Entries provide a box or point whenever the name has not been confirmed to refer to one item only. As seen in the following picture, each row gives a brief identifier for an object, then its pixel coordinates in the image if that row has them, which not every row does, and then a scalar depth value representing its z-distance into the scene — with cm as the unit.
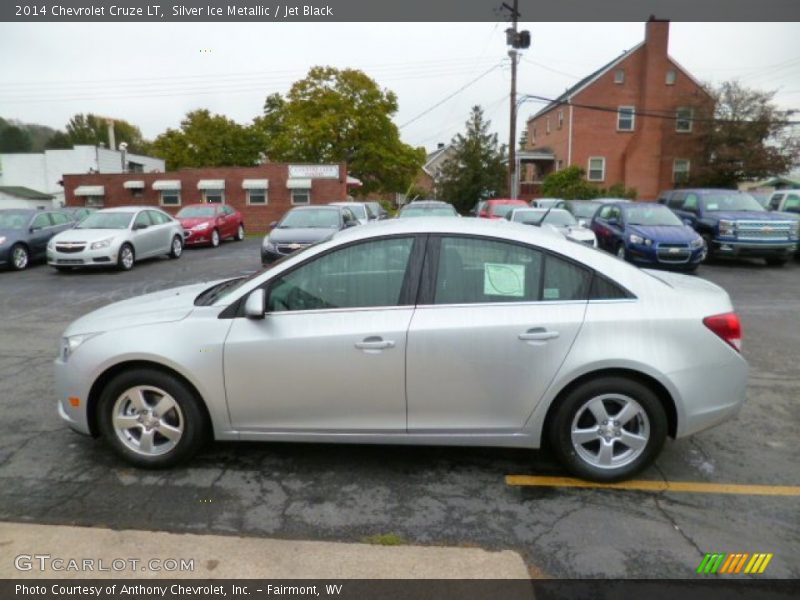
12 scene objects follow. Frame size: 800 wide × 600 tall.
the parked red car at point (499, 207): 1725
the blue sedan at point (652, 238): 1197
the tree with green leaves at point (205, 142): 5666
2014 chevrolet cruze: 338
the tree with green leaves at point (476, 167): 4012
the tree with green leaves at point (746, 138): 3064
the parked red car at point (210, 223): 1966
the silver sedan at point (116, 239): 1305
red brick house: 3491
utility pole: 2552
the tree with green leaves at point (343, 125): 4247
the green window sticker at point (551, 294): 348
